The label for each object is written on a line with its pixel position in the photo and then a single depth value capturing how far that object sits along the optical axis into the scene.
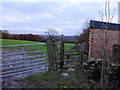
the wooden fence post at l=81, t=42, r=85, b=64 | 5.16
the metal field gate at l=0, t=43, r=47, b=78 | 3.98
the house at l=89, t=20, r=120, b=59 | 6.23
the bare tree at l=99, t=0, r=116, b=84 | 2.61
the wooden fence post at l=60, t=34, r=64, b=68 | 4.75
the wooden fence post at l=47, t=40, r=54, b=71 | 4.46
